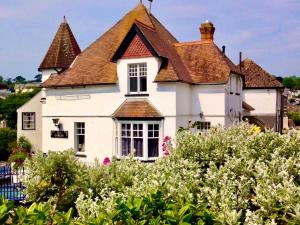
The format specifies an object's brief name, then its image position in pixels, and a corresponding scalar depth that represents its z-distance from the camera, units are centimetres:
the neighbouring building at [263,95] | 3750
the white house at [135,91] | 2062
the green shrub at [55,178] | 728
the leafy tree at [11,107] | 4677
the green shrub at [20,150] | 2260
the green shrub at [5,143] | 3098
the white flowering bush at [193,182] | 389
